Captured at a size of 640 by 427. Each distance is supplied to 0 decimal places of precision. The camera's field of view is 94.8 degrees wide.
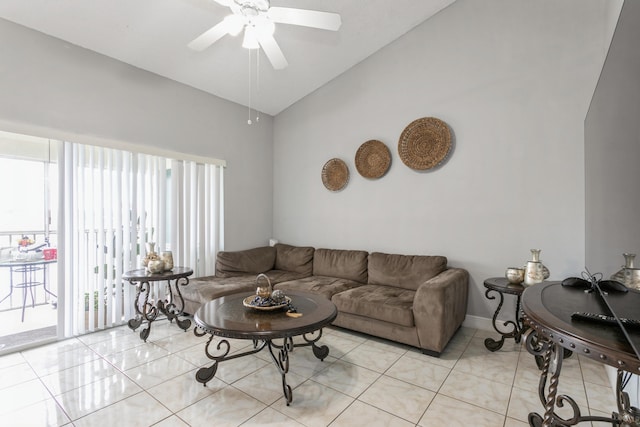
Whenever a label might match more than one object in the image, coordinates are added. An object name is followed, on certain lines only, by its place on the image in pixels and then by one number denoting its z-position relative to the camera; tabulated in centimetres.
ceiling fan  188
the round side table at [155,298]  285
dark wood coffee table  175
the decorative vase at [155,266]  294
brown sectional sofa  247
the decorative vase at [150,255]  298
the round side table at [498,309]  244
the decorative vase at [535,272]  236
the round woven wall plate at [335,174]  406
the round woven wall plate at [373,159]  368
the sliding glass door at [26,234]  383
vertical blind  282
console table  84
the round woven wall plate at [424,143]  325
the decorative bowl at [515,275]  249
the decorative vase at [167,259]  306
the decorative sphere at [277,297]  213
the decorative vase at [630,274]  126
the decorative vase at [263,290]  216
